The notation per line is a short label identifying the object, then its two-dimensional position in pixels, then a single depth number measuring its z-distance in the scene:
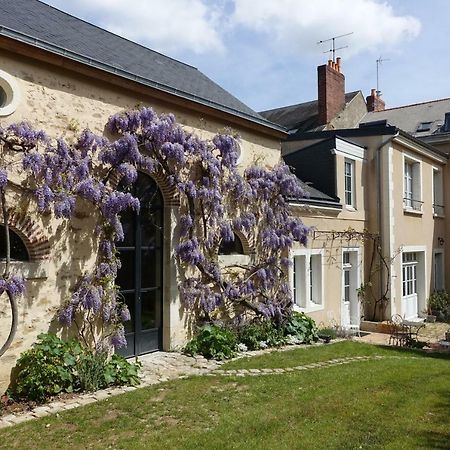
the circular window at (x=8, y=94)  7.02
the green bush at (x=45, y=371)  6.67
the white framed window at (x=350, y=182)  15.18
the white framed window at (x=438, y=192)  19.66
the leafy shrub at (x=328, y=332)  12.13
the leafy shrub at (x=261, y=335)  10.40
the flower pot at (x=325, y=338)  11.72
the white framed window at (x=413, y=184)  17.48
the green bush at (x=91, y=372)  7.05
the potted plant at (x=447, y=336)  13.14
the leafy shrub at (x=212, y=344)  9.34
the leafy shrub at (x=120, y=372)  7.36
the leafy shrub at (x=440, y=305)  17.47
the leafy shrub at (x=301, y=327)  11.49
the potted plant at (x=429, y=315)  17.21
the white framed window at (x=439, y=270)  19.19
